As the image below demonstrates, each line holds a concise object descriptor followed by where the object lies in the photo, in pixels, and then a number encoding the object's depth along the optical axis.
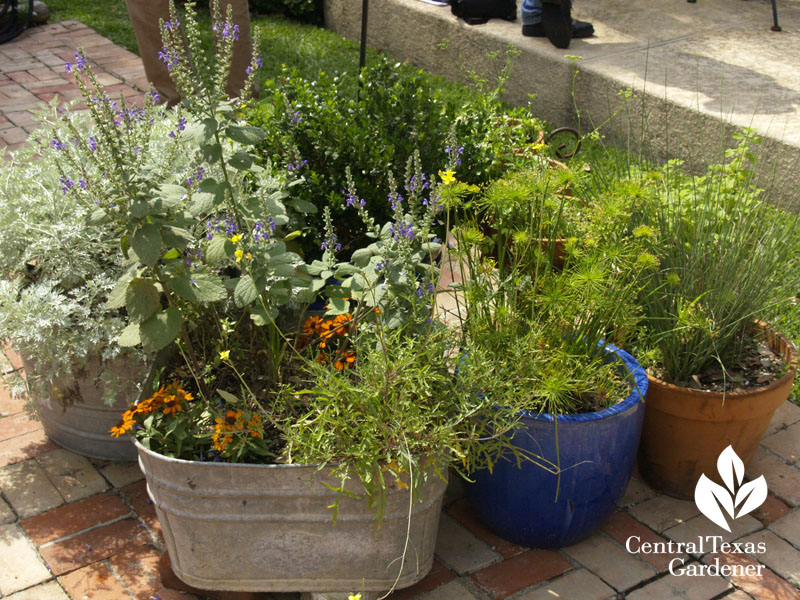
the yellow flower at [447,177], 2.41
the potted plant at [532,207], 2.62
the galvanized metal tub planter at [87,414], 2.85
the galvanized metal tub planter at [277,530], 2.29
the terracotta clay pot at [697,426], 2.80
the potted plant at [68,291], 2.69
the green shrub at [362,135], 3.24
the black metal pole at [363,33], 4.60
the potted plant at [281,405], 2.27
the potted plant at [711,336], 2.81
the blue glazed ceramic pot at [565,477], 2.47
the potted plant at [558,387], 2.46
